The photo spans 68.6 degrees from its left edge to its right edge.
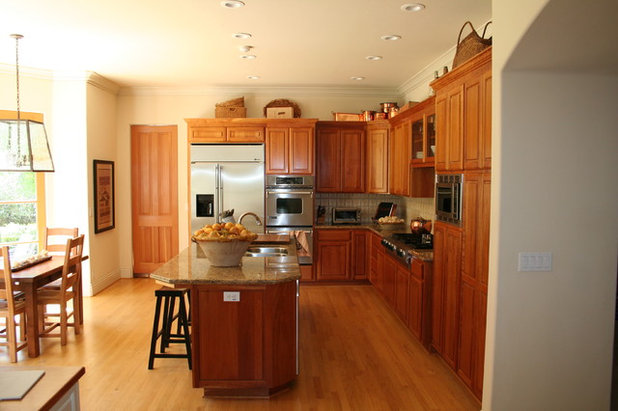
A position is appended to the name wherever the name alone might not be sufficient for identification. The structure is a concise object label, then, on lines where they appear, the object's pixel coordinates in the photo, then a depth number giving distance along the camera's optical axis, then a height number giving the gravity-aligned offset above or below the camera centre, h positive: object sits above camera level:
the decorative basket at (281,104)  6.62 +1.18
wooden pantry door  6.84 -0.17
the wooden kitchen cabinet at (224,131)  6.32 +0.75
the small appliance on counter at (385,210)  6.49 -0.36
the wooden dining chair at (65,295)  4.21 -1.06
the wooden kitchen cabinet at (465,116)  2.94 +0.51
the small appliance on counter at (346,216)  6.73 -0.46
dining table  3.87 -0.93
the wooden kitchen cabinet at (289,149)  6.35 +0.50
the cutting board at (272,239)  4.62 -0.57
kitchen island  3.09 -0.99
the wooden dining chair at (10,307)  3.76 -1.08
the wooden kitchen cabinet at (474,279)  2.95 -0.64
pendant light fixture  4.14 +0.29
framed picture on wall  6.07 -0.18
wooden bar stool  3.65 -1.16
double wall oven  6.35 -0.27
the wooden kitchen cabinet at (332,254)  6.45 -0.99
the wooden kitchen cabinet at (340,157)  6.58 +0.41
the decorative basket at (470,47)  3.11 +0.98
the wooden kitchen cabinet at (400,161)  5.47 +0.32
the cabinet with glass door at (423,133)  4.50 +0.56
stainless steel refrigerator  6.29 +0.05
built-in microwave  3.35 -0.09
